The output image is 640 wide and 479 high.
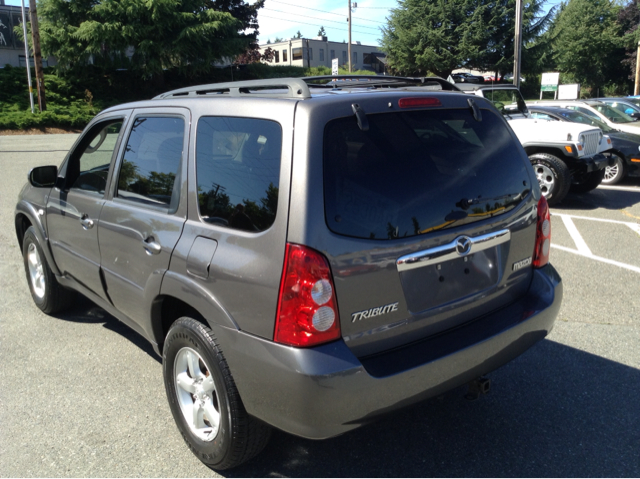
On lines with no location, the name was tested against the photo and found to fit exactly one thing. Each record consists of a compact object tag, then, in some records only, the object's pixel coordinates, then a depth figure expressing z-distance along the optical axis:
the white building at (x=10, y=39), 40.53
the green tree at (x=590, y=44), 51.72
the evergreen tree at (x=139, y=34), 32.81
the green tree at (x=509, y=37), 45.69
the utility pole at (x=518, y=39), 22.30
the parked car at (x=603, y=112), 12.32
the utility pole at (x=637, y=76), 35.11
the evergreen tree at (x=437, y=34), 45.94
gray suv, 2.32
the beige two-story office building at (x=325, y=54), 81.69
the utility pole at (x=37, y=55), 25.72
